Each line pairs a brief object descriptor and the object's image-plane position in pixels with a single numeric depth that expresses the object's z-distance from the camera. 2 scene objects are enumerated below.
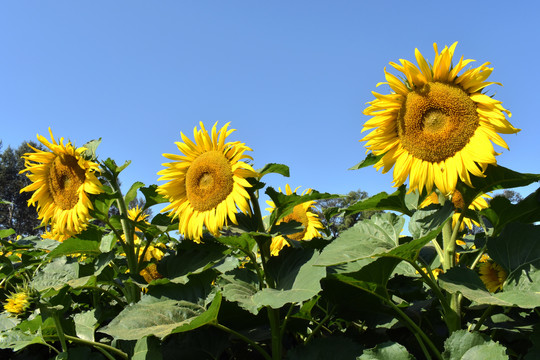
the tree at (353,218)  32.83
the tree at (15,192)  41.91
